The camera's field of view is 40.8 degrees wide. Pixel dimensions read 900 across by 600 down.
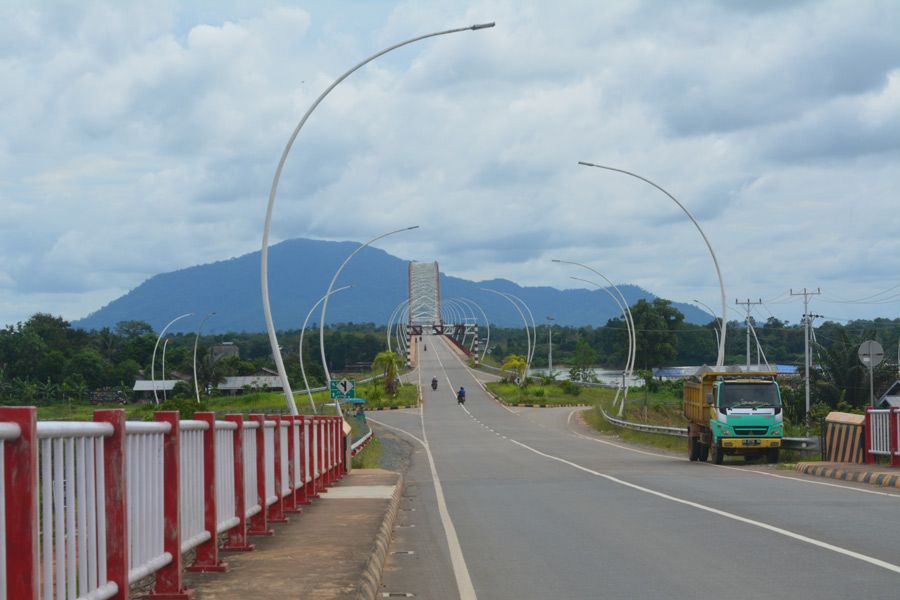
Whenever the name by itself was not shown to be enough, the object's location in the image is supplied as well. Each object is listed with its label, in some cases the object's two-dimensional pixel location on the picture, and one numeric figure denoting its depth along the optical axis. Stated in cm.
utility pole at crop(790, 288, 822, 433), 6490
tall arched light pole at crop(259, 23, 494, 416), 2440
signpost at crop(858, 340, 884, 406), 3180
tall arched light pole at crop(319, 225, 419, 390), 5531
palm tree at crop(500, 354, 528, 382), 11169
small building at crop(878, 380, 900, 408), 6822
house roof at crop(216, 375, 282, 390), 13451
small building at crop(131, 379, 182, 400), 12925
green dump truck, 3244
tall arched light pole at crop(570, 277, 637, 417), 7044
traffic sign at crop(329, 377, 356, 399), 5088
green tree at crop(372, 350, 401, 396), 9788
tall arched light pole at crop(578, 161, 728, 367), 4378
